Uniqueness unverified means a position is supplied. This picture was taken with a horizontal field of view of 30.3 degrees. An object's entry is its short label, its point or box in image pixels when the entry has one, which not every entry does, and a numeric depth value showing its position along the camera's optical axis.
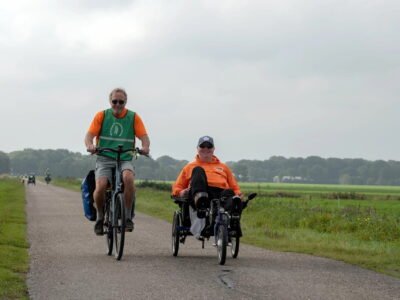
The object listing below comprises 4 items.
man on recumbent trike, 9.88
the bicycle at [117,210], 9.84
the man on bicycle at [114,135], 10.18
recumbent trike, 9.49
